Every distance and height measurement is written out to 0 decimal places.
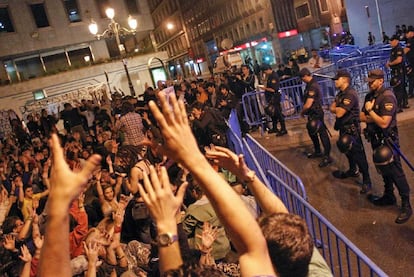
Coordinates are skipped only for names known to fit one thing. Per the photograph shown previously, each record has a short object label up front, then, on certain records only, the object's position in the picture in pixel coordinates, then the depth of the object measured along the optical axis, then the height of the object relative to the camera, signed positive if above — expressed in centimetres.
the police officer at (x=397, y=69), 840 -92
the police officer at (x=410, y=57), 951 -81
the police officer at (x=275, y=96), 938 -90
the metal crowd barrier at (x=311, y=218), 317 -158
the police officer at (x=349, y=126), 555 -126
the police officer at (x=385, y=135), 463 -131
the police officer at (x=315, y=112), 695 -115
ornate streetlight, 1236 +243
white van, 1812 +45
